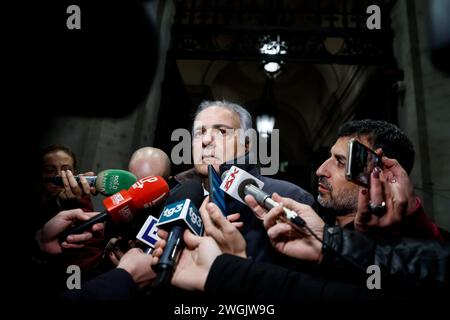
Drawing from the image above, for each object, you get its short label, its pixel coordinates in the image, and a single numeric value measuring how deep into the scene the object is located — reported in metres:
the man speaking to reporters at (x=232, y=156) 1.21
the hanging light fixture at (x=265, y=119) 5.56
